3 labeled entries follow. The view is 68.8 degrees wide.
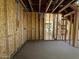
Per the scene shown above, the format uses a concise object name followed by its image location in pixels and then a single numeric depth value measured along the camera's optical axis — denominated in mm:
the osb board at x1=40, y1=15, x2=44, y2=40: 5282
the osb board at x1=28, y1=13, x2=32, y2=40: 5224
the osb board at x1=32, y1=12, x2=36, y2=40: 5249
